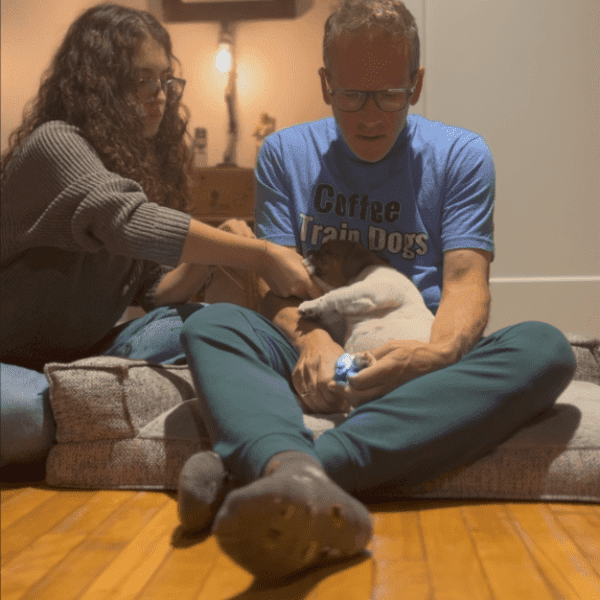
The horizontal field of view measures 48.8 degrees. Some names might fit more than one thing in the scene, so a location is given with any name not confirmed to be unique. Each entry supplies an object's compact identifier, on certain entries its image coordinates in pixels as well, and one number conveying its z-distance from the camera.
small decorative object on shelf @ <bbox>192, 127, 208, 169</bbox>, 2.76
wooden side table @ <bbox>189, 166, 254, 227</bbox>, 2.47
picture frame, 2.81
